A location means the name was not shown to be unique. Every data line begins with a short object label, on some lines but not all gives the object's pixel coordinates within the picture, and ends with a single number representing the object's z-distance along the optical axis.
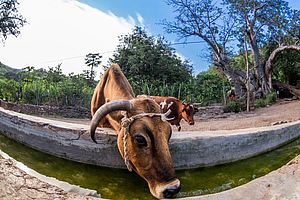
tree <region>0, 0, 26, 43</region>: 15.01
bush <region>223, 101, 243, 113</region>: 10.45
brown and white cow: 5.53
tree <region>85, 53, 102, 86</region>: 13.18
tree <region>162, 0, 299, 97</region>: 13.46
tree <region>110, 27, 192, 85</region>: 13.22
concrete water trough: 2.23
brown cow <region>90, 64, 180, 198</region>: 1.69
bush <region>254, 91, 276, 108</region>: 11.51
